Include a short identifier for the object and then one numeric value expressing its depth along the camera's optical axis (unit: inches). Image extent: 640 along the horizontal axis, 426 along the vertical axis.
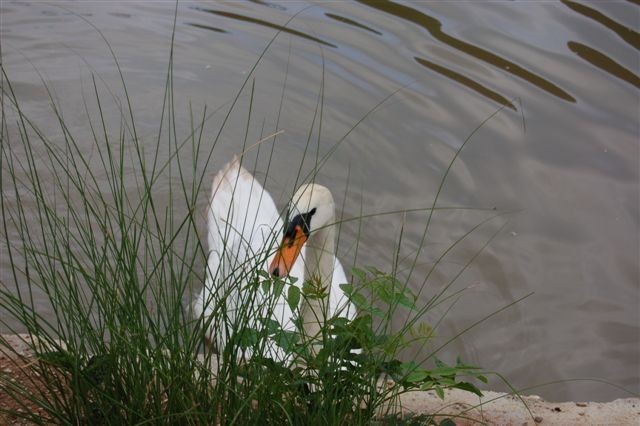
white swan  296.2
